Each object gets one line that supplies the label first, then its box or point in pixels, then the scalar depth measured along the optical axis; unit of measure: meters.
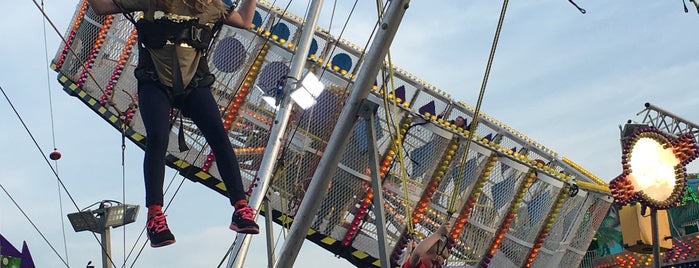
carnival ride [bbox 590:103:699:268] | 26.94
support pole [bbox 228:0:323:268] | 9.15
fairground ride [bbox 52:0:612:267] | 14.88
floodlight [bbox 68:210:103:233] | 16.31
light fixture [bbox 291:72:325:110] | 9.40
